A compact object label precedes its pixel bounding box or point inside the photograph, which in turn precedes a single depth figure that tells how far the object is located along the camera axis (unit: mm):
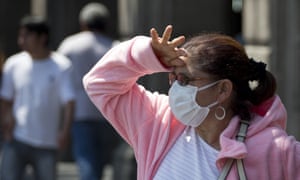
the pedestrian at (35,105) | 11250
